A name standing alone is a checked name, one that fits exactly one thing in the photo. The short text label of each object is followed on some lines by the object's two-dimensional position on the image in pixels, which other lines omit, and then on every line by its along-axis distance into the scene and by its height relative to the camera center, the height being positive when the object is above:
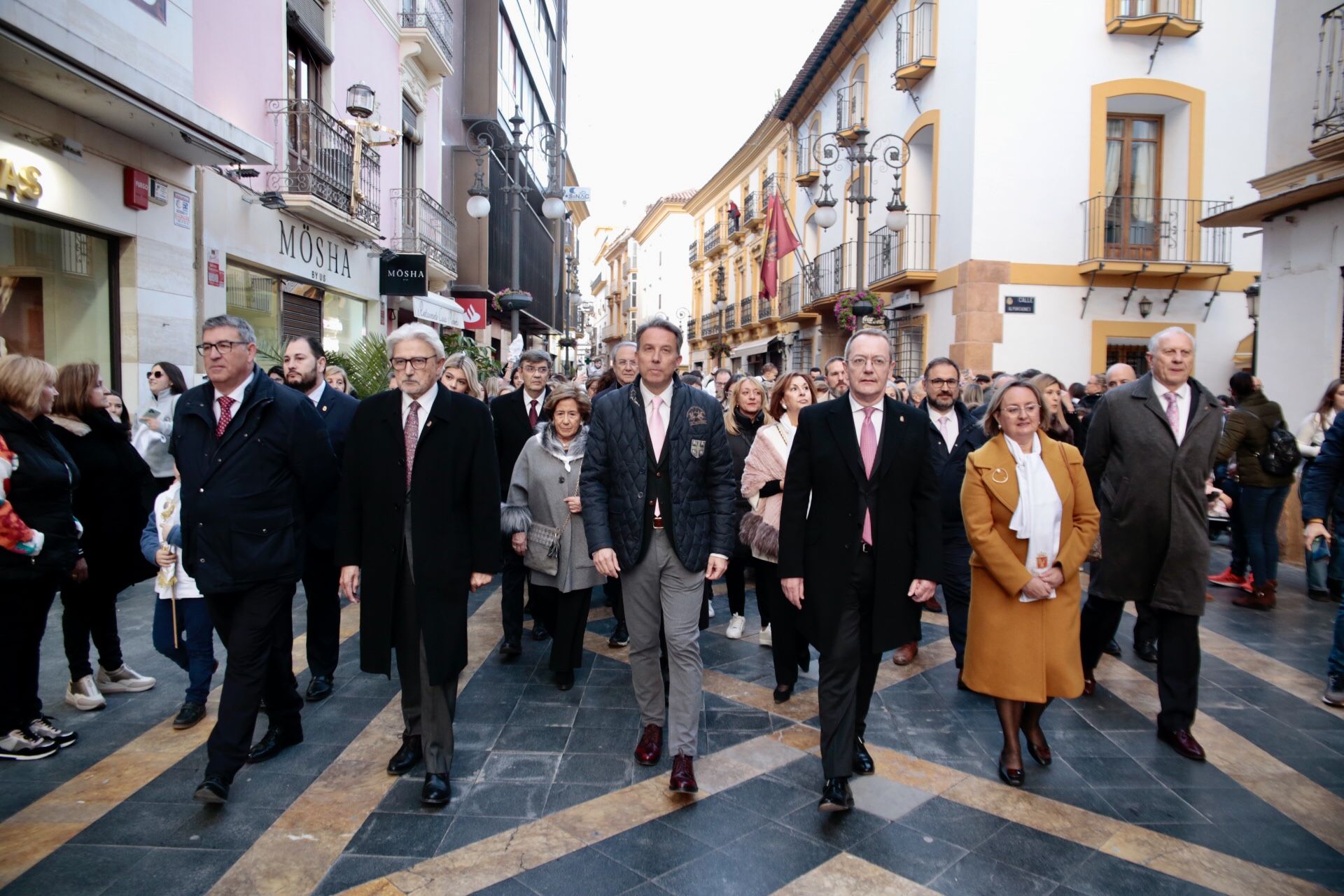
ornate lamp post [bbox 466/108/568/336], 14.74 +3.74
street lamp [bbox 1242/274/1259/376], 15.08 +2.09
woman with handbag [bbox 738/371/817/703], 5.17 -0.44
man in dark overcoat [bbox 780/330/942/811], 3.63 -0.53
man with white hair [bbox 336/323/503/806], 3.68 -0.53
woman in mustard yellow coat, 3.86 -0.62
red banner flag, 20.00 +4.14
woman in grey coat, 5.07 -0.64
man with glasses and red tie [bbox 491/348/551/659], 5.72 -0.17
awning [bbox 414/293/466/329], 15.17 +1.79
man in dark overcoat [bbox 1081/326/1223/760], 4.27 -0.48
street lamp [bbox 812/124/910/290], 13.59 +3.86
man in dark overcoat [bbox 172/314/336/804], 3.62 -0.45
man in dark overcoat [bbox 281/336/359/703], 4.79 -1.08
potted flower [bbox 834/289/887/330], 15.04 +1.89
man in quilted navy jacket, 3.85 -0.45
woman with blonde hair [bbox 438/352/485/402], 6.56 +0.24
